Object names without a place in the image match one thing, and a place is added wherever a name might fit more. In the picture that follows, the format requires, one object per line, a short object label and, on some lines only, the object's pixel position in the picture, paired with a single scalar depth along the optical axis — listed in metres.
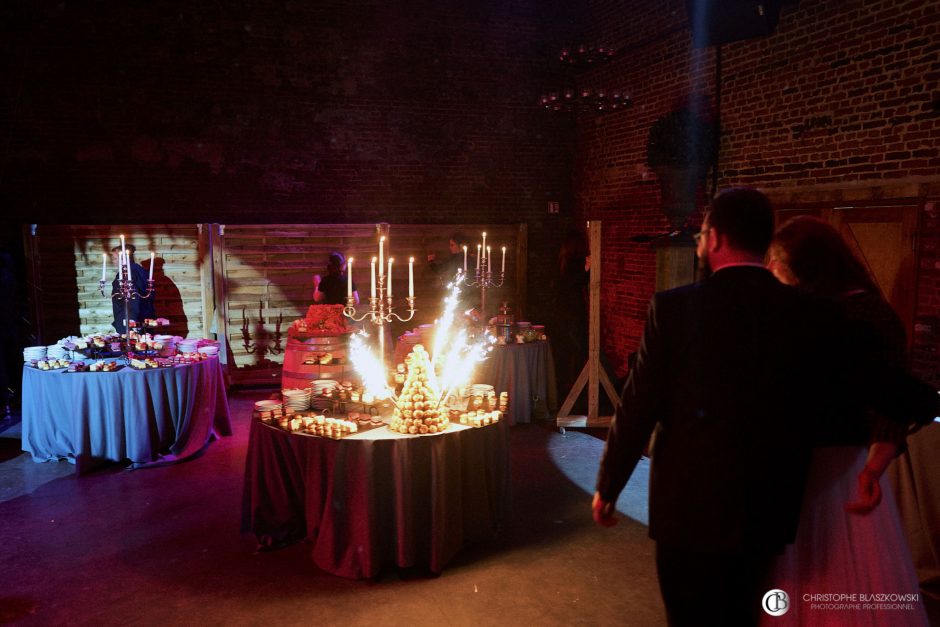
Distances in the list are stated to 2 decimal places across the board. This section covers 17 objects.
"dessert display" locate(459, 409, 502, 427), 3.90
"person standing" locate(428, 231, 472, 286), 7.57
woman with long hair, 2.03
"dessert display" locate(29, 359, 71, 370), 5.50
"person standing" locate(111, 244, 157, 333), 7.11
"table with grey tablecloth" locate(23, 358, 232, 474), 5.36
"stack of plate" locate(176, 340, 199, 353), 5.96
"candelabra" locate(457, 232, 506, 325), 6.24
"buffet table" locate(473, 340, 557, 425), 6.50
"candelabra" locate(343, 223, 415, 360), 3.60
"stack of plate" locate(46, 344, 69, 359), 5.74
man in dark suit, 1.71
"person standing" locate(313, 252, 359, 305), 7.70
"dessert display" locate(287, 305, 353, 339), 5.62
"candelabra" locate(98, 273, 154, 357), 5.34
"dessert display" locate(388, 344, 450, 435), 3.71
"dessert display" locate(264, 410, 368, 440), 3.70
